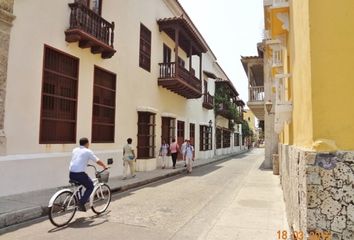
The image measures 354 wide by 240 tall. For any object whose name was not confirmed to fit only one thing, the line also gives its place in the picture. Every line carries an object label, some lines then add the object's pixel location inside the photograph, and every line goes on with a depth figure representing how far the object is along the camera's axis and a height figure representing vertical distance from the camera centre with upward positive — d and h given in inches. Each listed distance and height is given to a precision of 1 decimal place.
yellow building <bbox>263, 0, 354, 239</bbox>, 116.6 +8.9
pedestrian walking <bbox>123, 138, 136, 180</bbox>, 489.7 -21.1
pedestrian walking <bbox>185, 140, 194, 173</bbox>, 649.6 -28.6
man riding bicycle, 267.7 -23.1
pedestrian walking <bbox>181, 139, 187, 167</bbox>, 683.5 -13.3
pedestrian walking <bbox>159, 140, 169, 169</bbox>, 668.7 -19.4
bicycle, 247.8 -51.2
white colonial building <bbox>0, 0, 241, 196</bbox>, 334.3 +88.5
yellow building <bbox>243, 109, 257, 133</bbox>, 3209.4 +252.3
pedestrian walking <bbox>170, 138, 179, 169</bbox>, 688.4 -15.4
